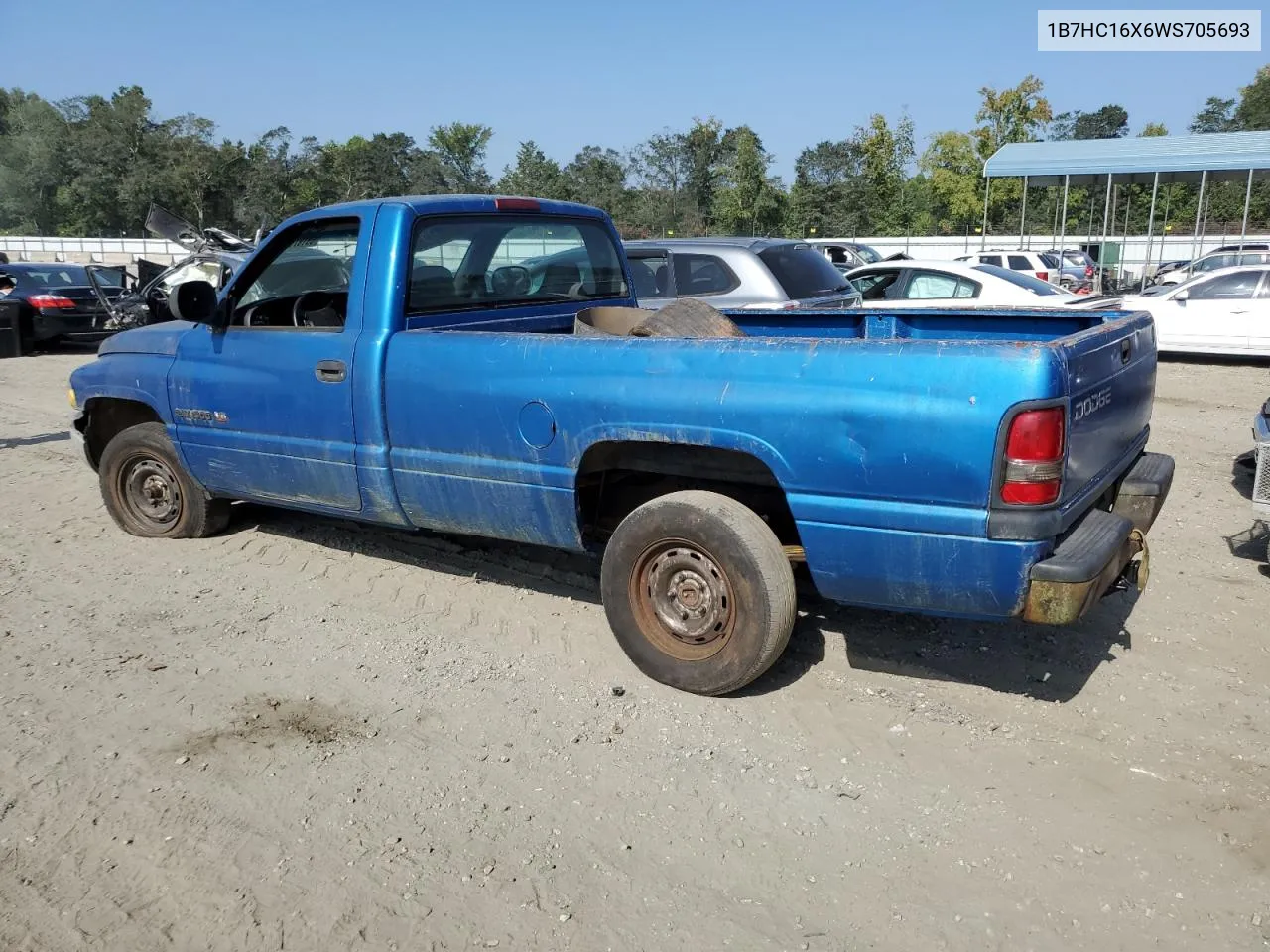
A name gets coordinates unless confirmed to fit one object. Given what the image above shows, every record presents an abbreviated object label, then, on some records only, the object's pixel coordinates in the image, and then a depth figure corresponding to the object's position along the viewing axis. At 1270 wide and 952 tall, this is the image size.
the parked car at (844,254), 25.25
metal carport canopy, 22.34
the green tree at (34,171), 64.44
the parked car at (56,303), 15.56
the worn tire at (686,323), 4.61
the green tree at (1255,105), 60.35
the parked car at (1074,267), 20.29
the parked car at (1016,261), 22.61
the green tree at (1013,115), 44.34
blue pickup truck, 3.28
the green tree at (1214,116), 66.56
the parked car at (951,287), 11.89
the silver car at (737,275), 8.72
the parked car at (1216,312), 13.97
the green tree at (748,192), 45.28
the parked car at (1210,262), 23.12
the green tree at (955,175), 46.29
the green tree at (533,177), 53.41
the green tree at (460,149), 66.75
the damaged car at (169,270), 12.57
